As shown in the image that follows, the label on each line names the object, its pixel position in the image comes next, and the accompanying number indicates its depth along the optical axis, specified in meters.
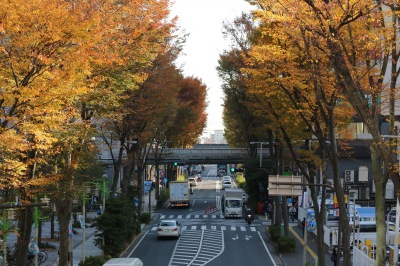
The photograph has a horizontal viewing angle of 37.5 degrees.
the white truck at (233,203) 59.03
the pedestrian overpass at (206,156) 75.38
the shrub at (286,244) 36.56
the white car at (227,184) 92.55
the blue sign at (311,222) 43.38
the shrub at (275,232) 39.72
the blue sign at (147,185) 72.99
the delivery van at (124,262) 21.65
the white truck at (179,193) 66.69
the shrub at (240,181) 87.84
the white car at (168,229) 42.31
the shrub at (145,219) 53.59
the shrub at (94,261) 27.42
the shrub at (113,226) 33.12
